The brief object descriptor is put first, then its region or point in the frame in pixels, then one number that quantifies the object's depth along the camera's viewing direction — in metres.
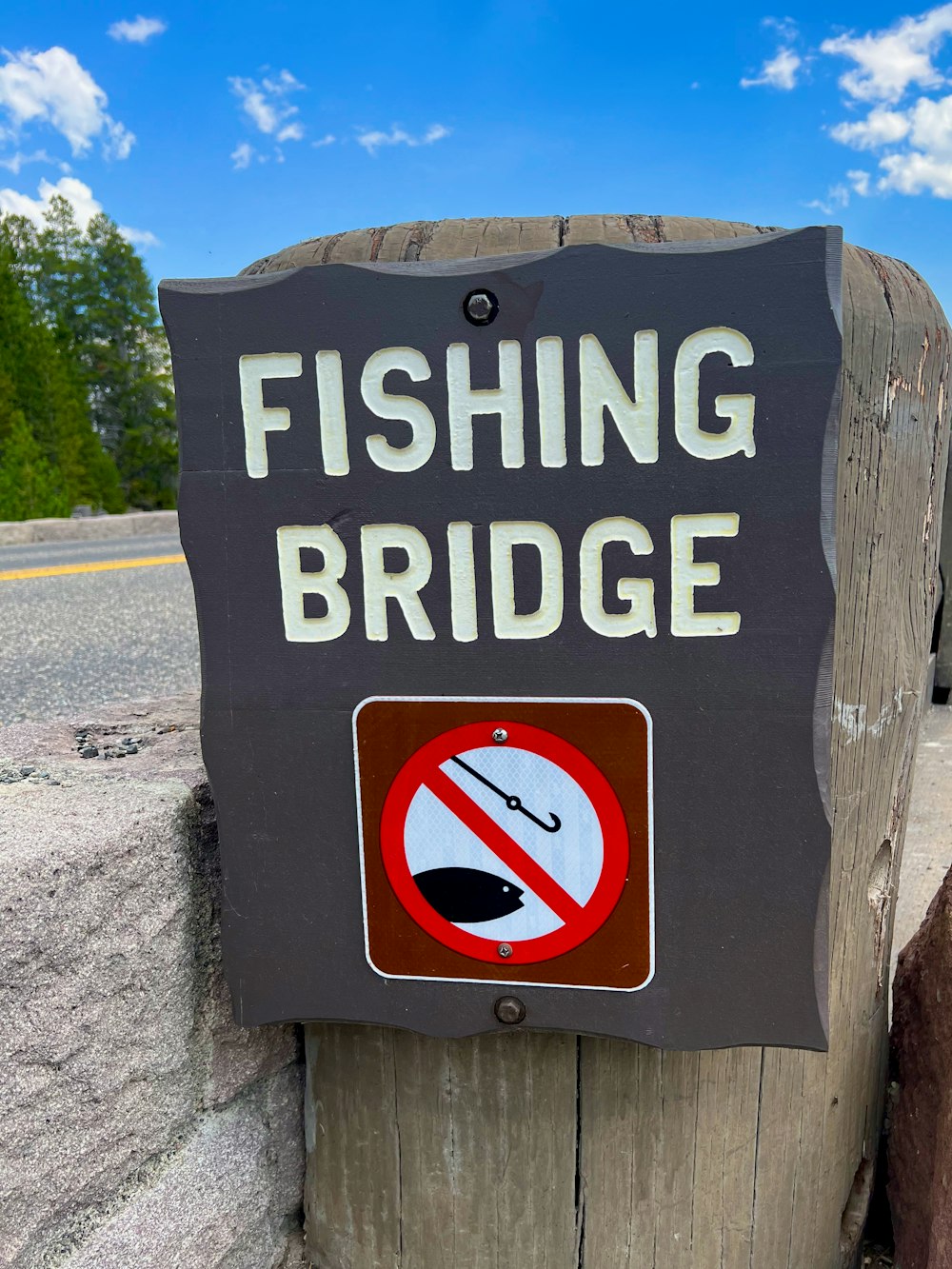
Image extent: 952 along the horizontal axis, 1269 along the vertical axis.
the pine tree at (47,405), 32.88
